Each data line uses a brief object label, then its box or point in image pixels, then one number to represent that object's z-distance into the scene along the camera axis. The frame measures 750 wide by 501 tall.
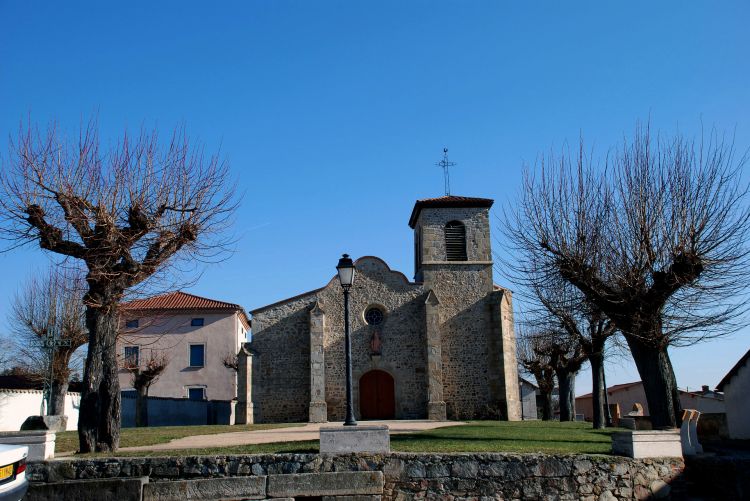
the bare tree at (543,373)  33.56
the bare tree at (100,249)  11.79
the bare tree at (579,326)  16.11
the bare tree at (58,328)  28.39
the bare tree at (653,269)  13.71
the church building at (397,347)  28.56
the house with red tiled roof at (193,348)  37.59
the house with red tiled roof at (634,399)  24.90
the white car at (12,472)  7.09
